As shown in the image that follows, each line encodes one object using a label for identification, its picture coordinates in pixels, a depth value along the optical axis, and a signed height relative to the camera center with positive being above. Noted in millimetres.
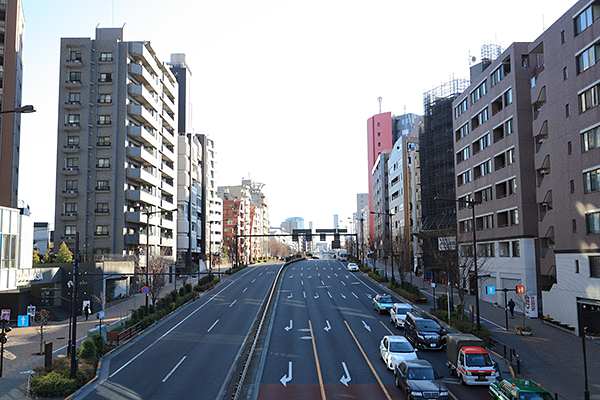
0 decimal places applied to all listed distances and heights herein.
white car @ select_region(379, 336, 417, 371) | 23562 -6189
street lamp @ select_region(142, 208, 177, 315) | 41375 -4060
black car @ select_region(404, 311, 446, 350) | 28688 -6292
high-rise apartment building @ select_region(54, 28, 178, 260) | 60719 +13180
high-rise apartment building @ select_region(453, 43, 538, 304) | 42844 +7162
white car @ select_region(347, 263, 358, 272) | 82250 -5269
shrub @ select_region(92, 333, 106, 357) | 27767 -6394
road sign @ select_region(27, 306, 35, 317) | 38906 -6011
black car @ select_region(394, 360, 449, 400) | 18516 -6300
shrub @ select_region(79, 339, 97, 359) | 25891 -6317
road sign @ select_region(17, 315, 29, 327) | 29031 -5091
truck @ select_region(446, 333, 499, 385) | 21344 -6176
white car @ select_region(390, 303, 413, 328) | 35281 -6130
